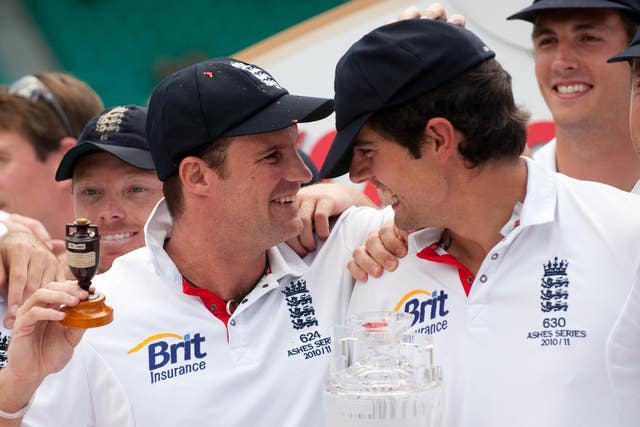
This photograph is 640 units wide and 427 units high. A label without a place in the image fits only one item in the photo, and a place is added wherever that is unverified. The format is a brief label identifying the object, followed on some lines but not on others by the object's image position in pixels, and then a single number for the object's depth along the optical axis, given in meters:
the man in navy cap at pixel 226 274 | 5.37
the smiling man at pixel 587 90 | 7.42
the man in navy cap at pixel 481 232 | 4.86
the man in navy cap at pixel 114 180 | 7.12
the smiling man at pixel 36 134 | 9.16
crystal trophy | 4.04
